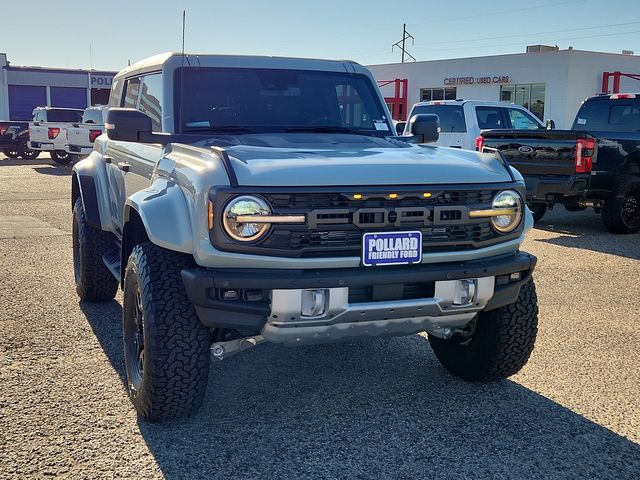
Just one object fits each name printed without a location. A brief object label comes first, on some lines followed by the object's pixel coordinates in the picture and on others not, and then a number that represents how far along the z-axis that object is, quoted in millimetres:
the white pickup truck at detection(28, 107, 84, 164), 24109
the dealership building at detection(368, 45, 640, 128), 34219
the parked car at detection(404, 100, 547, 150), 13758
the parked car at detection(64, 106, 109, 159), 22312
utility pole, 81125
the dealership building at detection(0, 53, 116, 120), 48000
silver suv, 3424
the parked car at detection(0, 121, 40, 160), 26656
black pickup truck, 10062
